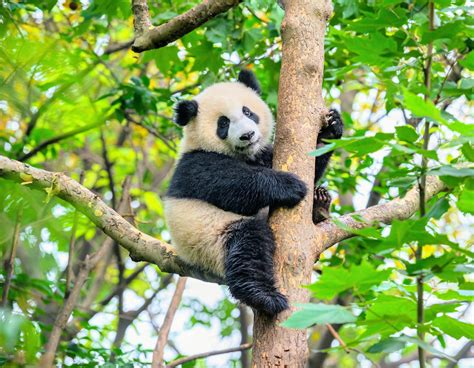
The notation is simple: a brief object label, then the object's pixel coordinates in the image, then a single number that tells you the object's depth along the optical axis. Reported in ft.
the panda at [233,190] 27.22
